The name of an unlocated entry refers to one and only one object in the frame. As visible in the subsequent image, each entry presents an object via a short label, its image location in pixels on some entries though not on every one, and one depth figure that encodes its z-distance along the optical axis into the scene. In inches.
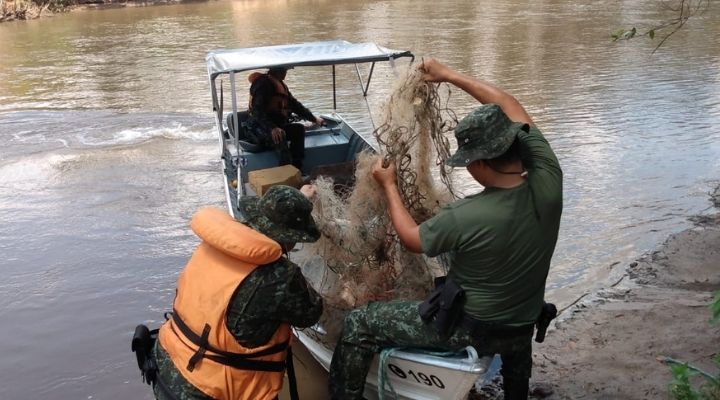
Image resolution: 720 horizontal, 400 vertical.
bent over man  110.1
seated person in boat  268.2
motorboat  120.8
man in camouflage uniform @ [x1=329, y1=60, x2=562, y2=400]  106.0
